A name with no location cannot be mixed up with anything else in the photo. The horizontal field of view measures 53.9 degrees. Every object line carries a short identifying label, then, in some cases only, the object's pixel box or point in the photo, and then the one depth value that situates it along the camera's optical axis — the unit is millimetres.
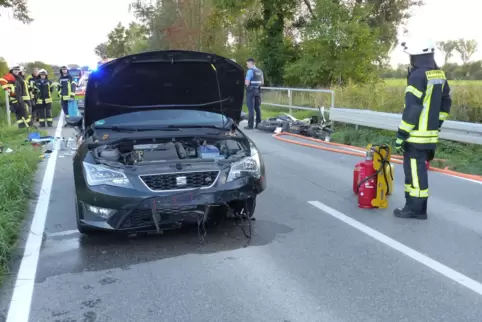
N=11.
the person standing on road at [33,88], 15930
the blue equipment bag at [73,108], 16812
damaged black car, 4391
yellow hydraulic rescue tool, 5719
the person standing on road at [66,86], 16312
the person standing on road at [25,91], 15016
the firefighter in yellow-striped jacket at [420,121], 5227
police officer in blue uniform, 13758
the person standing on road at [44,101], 15602
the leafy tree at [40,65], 52000
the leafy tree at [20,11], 25859
